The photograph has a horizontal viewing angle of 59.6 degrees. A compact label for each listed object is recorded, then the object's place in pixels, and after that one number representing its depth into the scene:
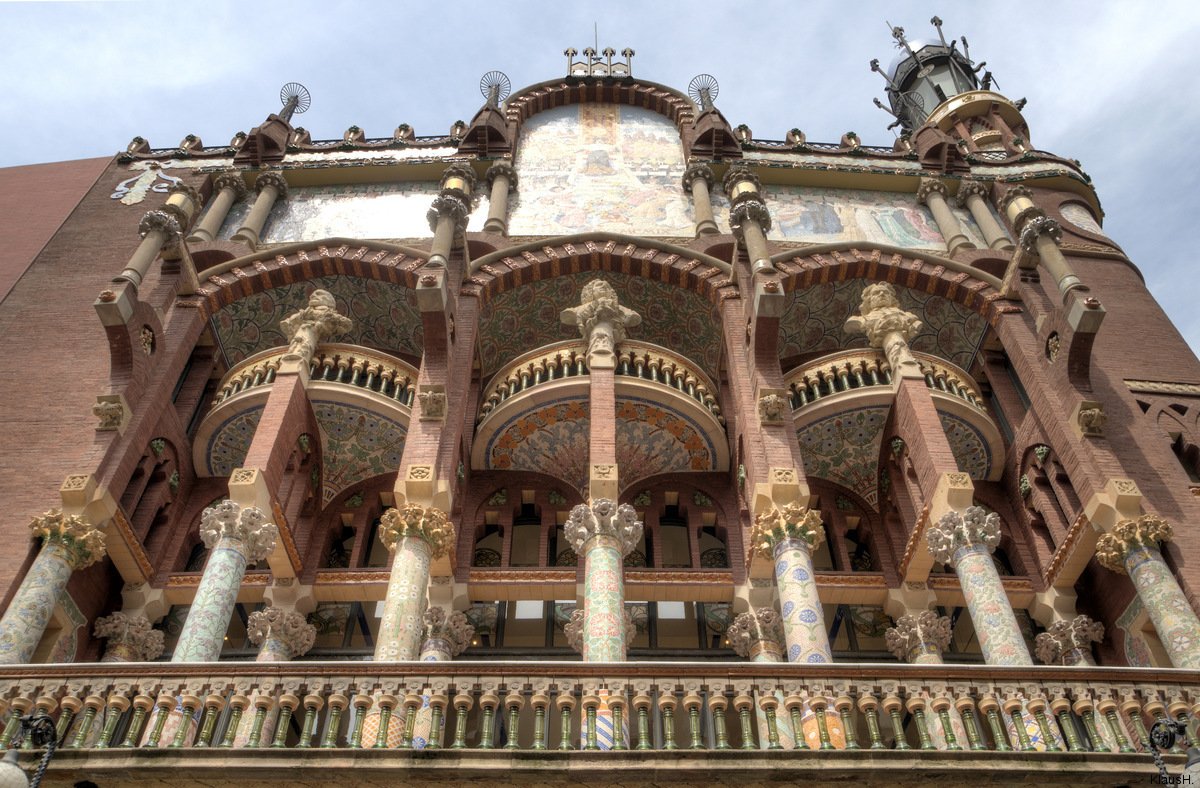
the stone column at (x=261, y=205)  17.59
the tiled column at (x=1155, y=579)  10.44
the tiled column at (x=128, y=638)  12.51
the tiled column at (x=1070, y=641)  12.51
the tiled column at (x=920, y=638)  12.56
